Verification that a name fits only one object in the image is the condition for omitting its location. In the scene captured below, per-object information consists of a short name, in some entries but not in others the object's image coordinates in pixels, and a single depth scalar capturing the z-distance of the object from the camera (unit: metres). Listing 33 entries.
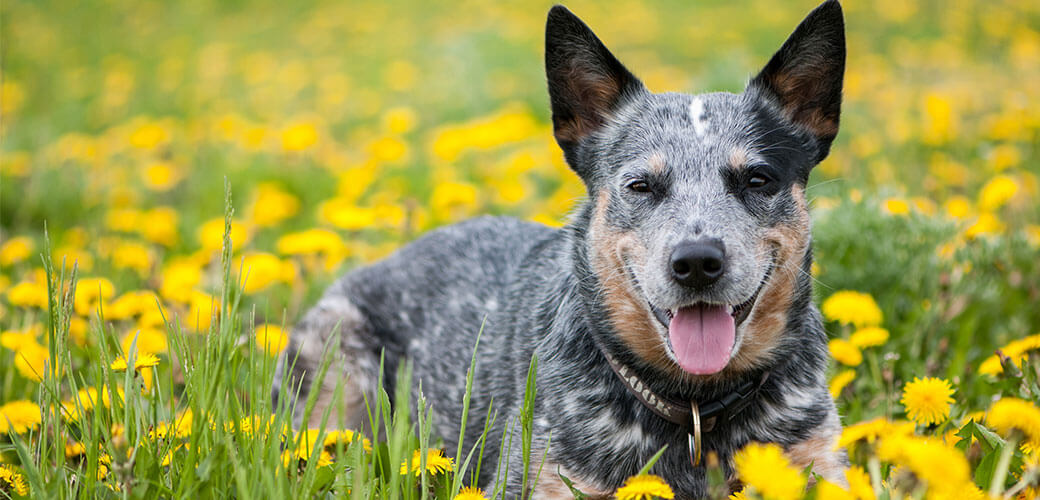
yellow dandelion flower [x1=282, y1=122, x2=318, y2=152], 6.29
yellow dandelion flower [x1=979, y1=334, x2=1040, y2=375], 2.66
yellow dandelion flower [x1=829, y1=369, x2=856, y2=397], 3.13
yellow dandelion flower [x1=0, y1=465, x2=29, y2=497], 2.25
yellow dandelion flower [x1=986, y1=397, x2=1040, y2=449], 1.84
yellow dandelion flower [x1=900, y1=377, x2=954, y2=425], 2.29
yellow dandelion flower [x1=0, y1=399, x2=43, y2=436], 2.66
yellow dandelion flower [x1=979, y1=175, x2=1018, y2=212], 3.99
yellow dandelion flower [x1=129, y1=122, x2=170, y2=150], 6.48
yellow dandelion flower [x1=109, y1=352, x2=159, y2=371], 2.41
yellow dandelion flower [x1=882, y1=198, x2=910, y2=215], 4.18
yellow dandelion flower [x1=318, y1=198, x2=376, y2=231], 4.71
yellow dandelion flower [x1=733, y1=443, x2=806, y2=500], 1.44
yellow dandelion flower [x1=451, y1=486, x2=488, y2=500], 2.18
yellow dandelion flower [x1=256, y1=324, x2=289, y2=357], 3.60
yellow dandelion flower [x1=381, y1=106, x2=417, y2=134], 6.25
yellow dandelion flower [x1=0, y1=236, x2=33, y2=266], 4.41
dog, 2.66
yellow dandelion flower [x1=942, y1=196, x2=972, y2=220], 4.47
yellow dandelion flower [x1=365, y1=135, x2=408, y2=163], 6.16
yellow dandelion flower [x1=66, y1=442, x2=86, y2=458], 2.52
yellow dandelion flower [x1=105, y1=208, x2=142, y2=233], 5.36
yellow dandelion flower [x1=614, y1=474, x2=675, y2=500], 1.86
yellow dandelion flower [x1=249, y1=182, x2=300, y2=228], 5.63
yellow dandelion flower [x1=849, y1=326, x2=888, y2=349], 3.24
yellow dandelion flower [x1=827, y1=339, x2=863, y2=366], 3.29
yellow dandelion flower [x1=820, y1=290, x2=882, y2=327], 3.50
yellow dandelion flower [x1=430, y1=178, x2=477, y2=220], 5.24
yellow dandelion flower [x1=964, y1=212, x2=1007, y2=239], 3.89
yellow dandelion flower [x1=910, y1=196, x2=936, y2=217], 4.75
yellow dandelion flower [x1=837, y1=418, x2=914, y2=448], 1.91
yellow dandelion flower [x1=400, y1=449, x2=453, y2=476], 2.27
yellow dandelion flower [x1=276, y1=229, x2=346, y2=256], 4.42
